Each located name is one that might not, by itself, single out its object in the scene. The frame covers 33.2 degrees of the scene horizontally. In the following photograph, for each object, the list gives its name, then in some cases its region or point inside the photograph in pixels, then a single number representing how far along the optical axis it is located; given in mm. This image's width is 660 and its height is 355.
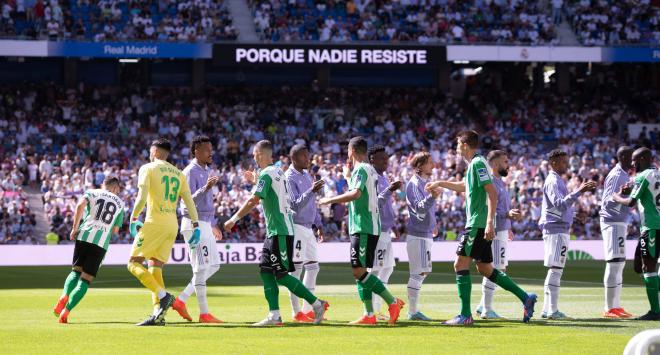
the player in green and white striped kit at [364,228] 14906
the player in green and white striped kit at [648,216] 16094
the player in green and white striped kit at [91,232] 16125
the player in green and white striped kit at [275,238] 14719
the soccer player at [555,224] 16438
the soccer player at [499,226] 16562
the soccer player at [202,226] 15695
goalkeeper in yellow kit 14820
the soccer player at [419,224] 16500
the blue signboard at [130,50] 46625
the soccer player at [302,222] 16062
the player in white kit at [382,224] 16609
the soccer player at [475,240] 14789
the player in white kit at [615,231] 16562
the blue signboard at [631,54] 50938
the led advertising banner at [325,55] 47438
